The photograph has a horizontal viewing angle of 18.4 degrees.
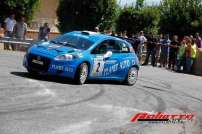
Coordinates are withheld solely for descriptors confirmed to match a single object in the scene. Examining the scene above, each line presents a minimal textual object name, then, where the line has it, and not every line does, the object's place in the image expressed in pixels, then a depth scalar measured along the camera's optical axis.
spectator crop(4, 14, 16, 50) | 29.94
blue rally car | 17.02
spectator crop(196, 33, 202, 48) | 32.09
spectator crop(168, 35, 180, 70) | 31.88
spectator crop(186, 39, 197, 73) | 30.77
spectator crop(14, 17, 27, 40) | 30.42
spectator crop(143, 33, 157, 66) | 31.70
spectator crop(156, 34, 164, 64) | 32.03
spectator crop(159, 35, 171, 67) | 31.91
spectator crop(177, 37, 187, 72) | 30.94
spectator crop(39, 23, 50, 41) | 31.78
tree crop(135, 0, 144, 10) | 45.78
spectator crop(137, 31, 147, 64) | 31.27
